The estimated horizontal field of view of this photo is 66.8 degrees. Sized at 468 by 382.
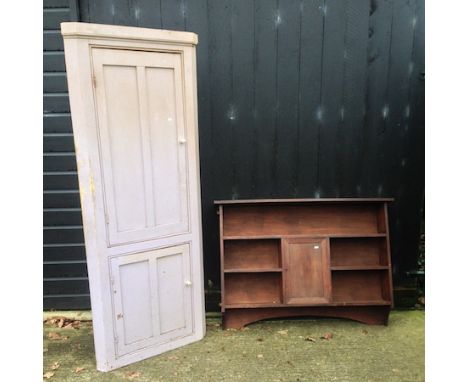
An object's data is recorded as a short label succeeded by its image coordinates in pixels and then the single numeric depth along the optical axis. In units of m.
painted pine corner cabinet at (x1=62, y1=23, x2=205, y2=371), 2.27
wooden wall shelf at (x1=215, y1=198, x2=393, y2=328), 2.95
